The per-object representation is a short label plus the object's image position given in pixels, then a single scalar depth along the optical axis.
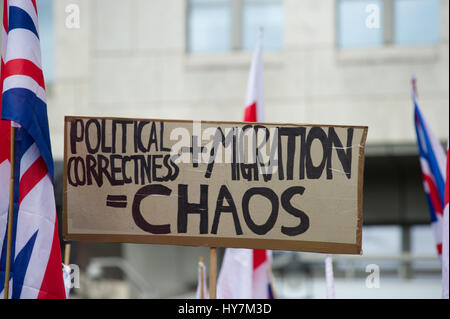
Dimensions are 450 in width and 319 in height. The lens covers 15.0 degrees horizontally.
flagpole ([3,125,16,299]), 9.84
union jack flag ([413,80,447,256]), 16.79
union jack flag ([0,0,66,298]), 10.31
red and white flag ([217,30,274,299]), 15.85
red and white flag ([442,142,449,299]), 14.81
